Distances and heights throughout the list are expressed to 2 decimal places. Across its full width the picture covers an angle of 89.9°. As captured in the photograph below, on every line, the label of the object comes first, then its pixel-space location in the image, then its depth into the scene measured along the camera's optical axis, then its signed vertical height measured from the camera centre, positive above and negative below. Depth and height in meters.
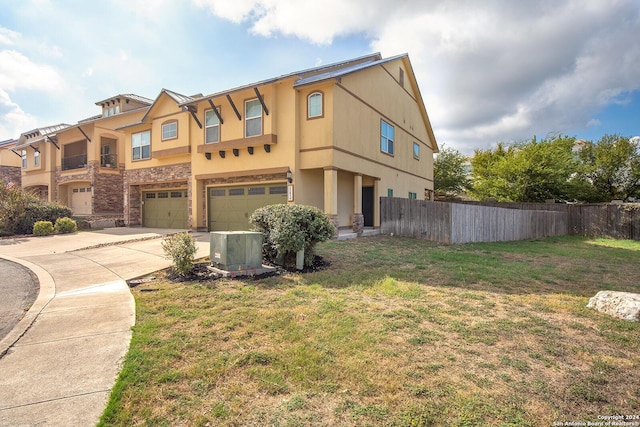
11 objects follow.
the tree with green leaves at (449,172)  31.27 +3.89
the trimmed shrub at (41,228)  14.35 -0.69
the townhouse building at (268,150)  12.91 +3.05
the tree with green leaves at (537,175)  24.64 +2.86
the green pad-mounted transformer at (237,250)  6.89 -0.84
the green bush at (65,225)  14.97 -0.61
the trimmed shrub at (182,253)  6.75 -0.86
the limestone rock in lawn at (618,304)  4.47 -1.37
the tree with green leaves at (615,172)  25.67 +3.22
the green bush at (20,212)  14.79 +0.03
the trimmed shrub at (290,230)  7.33 -0.42
